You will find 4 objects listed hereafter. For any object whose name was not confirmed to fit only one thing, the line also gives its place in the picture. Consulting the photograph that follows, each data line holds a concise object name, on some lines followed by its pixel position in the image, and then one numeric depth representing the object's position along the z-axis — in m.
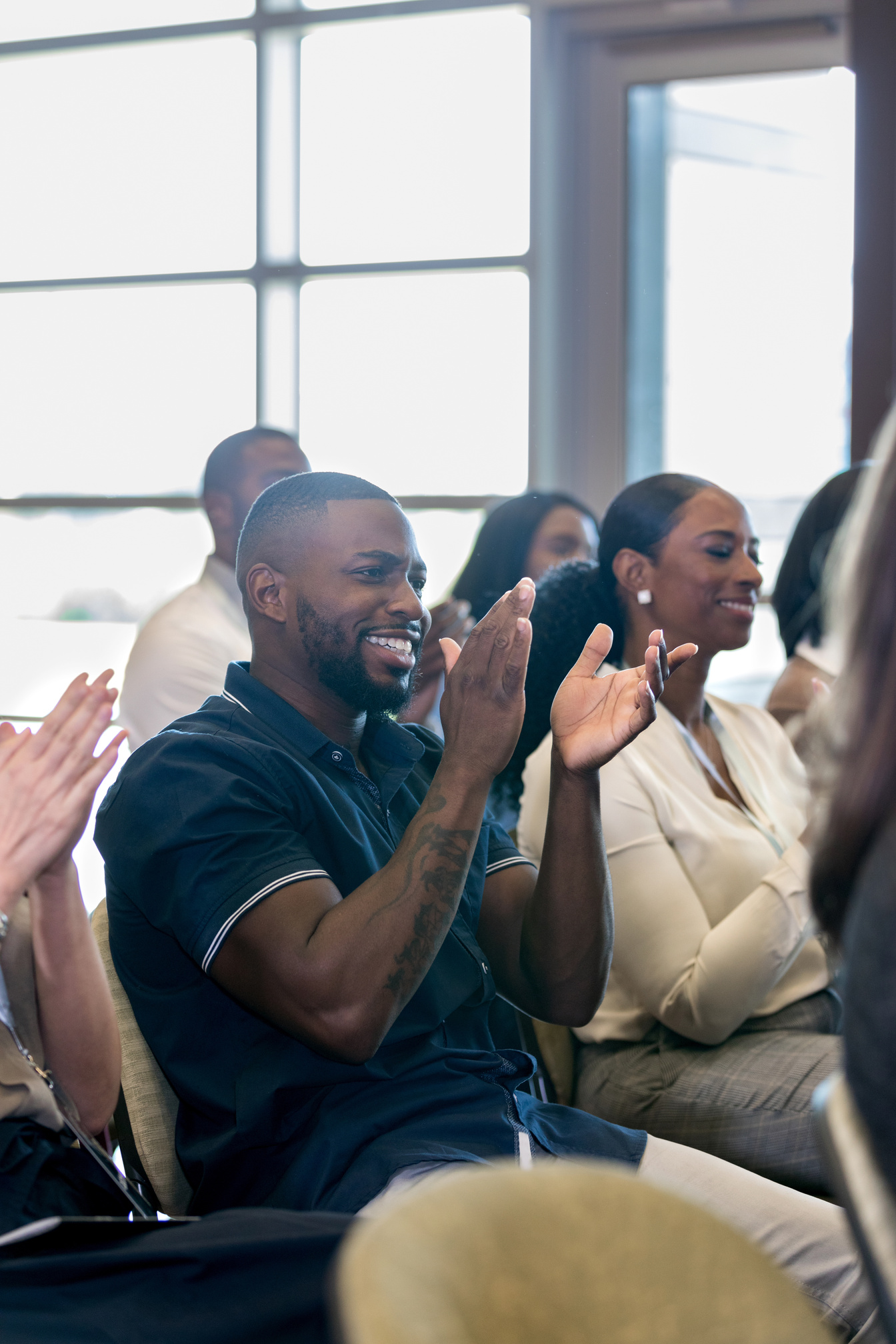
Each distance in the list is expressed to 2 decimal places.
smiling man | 4.10
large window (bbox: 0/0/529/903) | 6.35
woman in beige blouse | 4.40
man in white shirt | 5.18
